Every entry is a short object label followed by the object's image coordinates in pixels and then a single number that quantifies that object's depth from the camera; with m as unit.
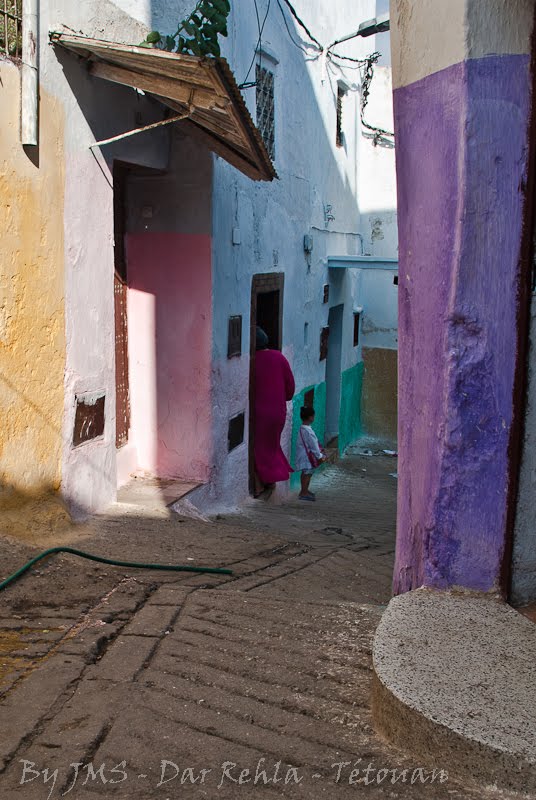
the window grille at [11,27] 5.03
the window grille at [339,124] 13.16
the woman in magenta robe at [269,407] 9.14
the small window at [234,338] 8.12
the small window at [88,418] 5.93
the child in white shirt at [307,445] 10.06
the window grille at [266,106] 9.08
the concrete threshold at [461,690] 2.47
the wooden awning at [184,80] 5.12
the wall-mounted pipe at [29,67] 5.06
